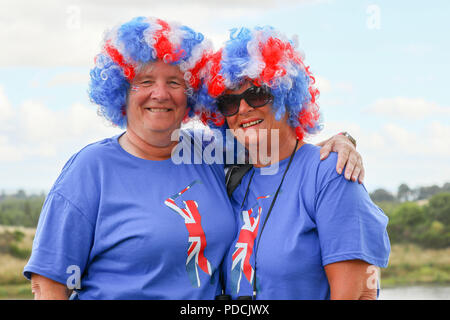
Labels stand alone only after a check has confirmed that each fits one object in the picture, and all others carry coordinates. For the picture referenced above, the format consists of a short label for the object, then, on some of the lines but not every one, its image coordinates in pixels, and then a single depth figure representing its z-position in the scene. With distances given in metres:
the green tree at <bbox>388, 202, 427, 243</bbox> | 17.27
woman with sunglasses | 2.24
